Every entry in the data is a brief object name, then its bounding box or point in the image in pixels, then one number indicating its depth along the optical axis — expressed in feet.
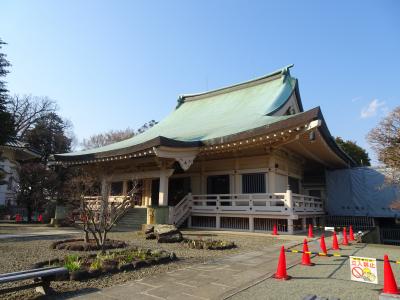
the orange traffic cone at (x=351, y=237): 42.18
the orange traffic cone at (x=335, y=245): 33.83
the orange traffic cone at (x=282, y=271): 19.83
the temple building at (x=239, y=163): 48.16
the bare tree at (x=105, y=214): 28.99
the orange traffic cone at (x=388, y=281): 15.76
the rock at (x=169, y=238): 37.22
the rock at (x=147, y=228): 42.62
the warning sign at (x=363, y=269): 17.26
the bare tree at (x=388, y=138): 50.48
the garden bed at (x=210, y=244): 31.89
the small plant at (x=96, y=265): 19.49
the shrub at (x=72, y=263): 19.44
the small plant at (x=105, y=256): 23.00
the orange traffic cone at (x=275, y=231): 46.00
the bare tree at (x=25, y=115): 147.13
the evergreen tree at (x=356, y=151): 135.85
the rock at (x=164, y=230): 38.37
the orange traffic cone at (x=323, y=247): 28.49
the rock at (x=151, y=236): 40.12
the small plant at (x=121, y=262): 20.99
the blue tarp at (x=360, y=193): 64.75
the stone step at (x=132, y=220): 55.75
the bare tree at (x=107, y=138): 157.16
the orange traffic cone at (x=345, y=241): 37.57
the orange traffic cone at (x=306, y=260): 24.24
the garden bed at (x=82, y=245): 29.97
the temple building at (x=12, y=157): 86.58
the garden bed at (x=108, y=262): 18.93
